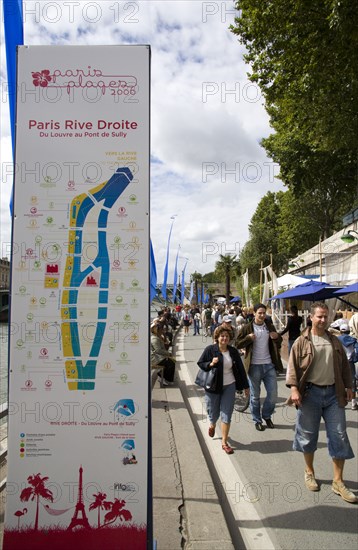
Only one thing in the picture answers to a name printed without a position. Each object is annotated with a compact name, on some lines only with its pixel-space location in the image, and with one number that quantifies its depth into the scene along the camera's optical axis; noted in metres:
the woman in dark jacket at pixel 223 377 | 6.00
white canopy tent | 15.12
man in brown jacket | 4.49
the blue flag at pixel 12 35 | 3.59
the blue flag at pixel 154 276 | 11.80
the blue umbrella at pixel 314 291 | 10.70
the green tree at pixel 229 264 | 65.75
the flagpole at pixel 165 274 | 23.97
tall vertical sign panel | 2.86
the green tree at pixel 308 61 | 10.29
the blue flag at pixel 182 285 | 33.25
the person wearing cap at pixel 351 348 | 7.93
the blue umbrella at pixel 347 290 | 8.61
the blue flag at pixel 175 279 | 28.89
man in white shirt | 6.85
